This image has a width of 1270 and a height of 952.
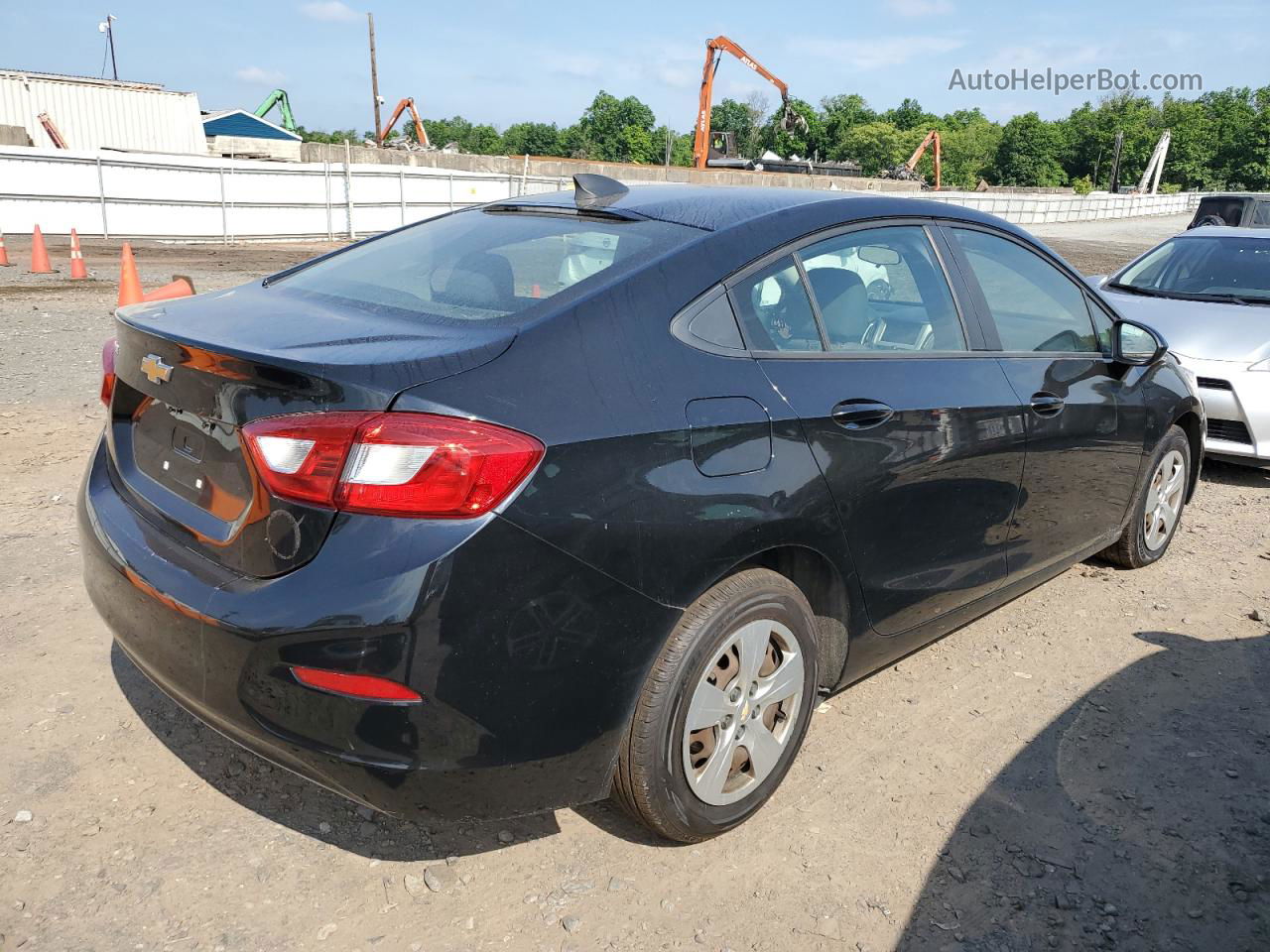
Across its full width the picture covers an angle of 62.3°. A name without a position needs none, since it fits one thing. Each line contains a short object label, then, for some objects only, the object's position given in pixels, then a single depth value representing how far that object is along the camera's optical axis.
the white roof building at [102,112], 35.16
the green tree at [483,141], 150.25
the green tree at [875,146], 123.56
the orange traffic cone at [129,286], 9.52
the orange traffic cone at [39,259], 14.75
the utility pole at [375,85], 50.41
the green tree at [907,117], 153.88
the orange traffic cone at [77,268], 14.23
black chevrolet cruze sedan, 2.10
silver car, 6.12
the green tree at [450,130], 146.07
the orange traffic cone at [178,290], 4.93
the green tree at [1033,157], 111.00
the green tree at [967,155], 117.25
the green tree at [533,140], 152.88
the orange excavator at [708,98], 46.36
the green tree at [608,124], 137.75
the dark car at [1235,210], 18.09
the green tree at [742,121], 130.75
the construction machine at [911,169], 59.33
